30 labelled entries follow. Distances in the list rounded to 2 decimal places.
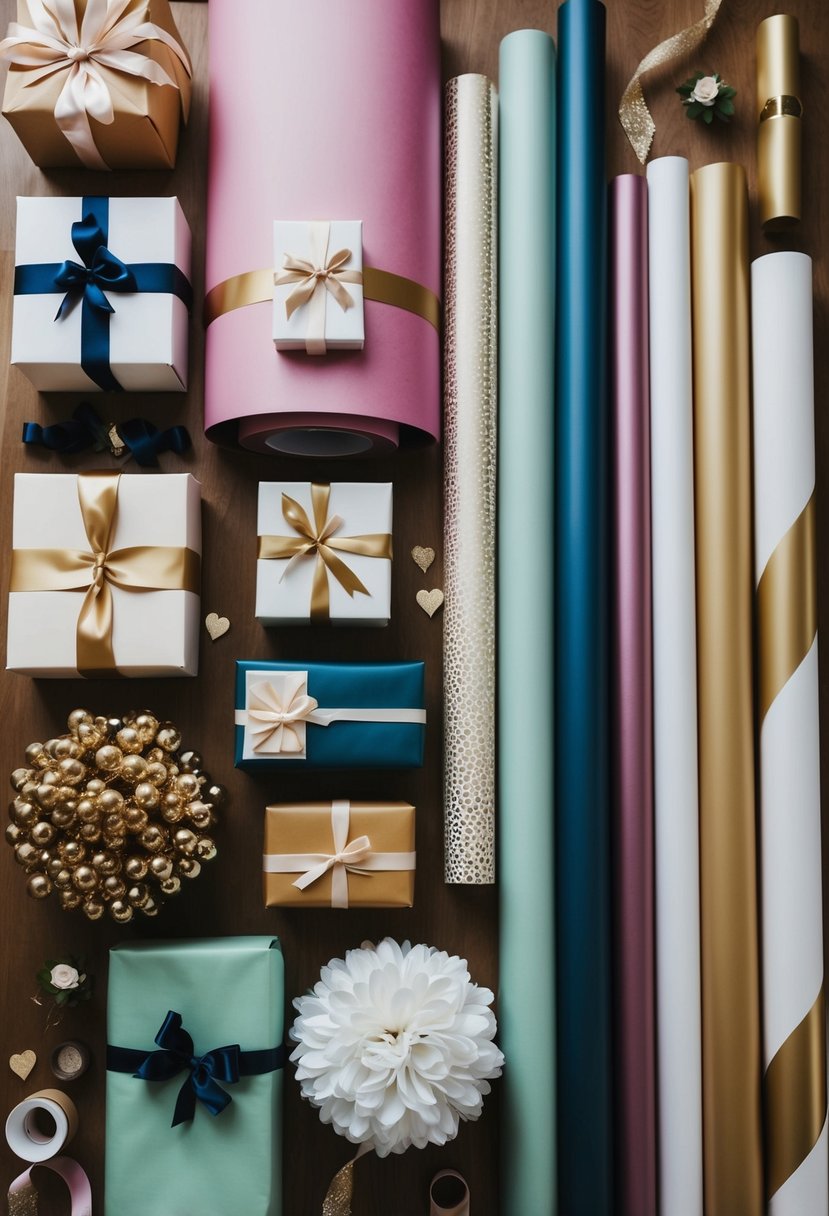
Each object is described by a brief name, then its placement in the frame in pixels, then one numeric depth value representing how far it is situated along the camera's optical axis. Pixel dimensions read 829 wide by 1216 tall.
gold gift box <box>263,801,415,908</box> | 1.31
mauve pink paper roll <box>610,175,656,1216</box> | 1.33
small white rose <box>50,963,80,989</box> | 1.33
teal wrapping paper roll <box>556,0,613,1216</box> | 1.31
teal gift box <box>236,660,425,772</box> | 1.31
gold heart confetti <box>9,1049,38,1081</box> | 1.37
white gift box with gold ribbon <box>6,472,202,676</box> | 1.31
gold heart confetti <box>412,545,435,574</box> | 1.44
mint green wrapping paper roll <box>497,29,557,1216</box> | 1.32
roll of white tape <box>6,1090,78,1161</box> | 1.29
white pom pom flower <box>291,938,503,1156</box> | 1.20
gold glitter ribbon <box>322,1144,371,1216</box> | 1.33
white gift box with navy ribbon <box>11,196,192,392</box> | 1.33
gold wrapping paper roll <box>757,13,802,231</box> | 1.45
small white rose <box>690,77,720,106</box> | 1.50
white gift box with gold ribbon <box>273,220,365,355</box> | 1.28
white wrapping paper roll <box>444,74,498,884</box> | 1.34
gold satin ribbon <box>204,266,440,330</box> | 1.31
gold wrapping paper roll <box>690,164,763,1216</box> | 1.33
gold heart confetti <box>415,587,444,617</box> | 1.44
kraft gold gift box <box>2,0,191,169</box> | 1.31
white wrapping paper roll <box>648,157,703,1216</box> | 1.33
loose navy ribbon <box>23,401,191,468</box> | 1.42
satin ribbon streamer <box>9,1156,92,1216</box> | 1.31
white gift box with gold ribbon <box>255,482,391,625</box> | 1.33
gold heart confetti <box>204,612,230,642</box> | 1.42
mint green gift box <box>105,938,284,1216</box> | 1.26
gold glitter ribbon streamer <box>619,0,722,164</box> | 1.50
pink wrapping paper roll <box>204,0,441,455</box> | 1.30
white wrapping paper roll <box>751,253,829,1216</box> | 1.32
